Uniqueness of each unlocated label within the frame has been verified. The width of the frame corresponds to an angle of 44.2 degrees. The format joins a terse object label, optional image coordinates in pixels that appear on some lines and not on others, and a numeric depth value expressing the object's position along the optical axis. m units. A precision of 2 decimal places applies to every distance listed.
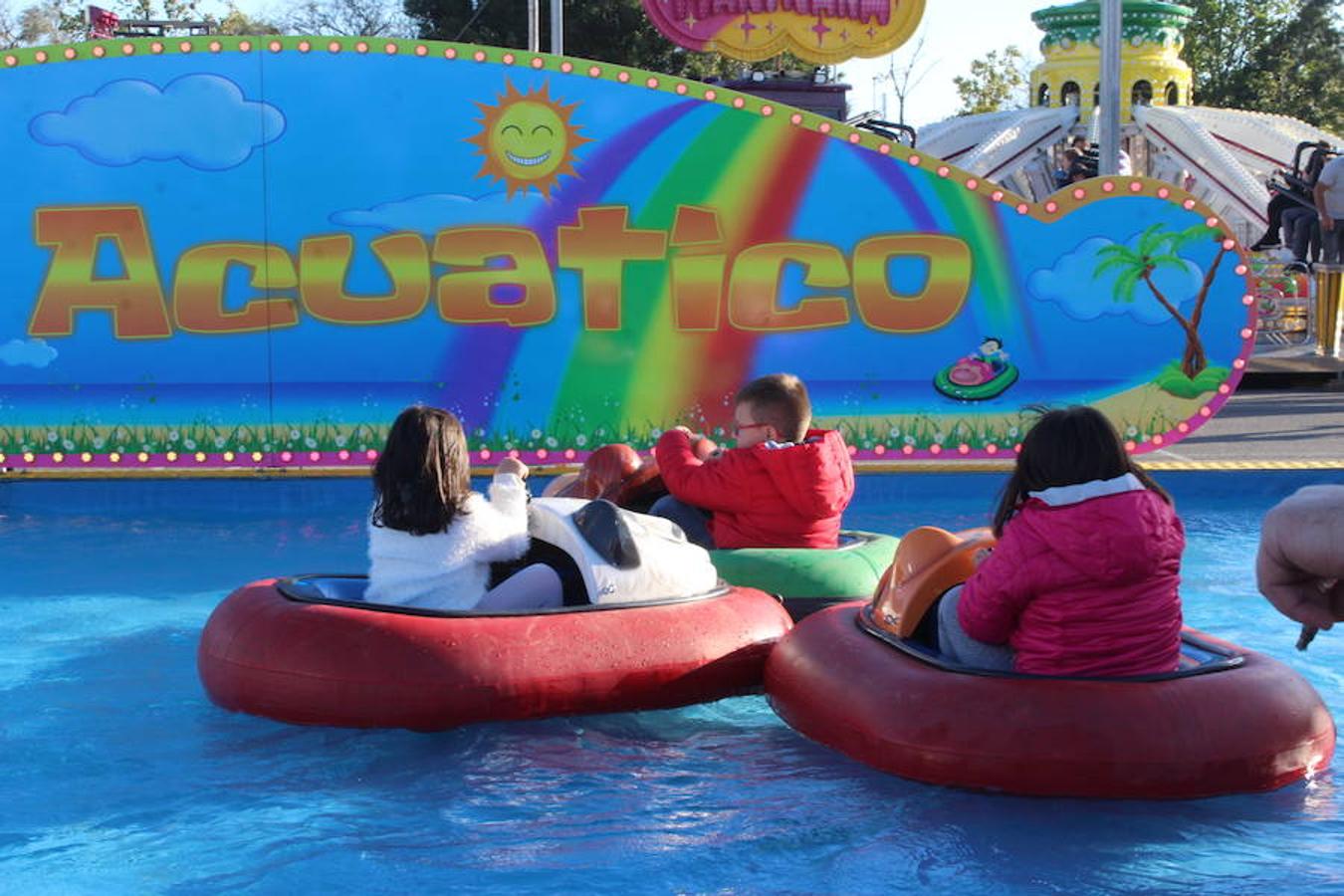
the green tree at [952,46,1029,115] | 42.41
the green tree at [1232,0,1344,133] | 39.75
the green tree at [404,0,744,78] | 27.80
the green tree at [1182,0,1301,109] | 40.44
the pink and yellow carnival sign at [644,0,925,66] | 10.85
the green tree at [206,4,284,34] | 37.84
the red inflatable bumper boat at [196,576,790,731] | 4.51
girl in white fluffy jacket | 4.71
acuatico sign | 8.75
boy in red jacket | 5.51
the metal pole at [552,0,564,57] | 12.78
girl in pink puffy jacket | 3.95
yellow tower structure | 26.06
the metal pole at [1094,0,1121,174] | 10.12
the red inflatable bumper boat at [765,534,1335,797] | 3.90
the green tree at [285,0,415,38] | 37.88
